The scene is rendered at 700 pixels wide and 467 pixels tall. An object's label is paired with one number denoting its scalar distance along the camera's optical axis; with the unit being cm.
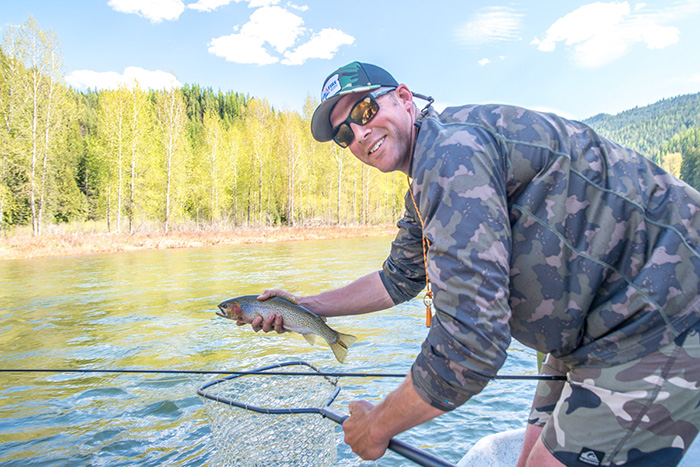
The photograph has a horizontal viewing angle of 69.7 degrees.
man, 154
